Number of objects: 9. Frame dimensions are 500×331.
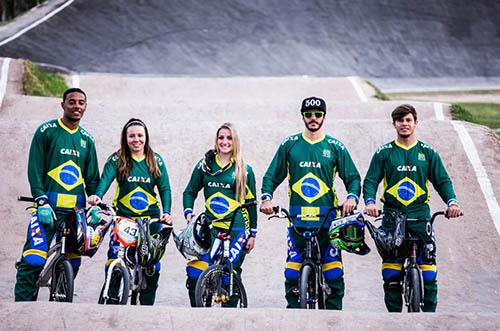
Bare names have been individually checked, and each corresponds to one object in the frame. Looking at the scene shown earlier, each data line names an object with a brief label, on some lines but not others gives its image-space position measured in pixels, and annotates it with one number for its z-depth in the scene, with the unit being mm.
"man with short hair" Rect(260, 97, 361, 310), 16328
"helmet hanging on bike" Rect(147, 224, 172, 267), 16313
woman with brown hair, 16842
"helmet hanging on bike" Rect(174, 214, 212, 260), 16358
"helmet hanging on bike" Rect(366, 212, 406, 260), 16191
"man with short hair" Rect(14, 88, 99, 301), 16025
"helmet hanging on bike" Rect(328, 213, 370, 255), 15647
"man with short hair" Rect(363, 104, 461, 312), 16540
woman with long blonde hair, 16706
